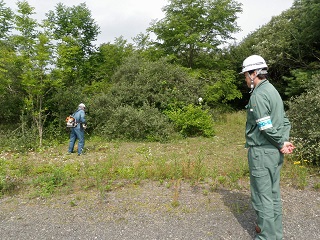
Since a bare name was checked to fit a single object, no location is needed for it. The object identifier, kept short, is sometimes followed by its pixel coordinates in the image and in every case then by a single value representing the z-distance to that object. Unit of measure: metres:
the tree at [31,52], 9.27
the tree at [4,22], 14.28
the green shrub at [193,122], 11.65
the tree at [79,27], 20.55
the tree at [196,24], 16.48
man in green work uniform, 2.90
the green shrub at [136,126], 10.96
